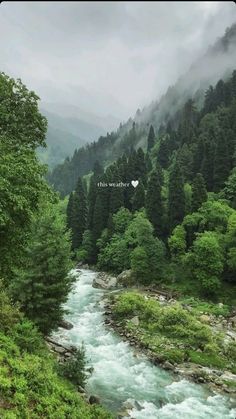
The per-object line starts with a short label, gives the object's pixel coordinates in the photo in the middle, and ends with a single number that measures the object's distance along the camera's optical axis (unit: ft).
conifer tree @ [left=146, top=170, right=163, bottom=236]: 218.38
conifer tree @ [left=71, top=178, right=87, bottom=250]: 265.44
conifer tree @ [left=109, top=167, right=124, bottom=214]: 255.09
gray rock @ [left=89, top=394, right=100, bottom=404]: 68.28
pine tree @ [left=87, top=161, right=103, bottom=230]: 269.64
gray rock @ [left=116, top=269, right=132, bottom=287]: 187.32
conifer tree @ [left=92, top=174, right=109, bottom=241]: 252.50
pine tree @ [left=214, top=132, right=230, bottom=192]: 237.66
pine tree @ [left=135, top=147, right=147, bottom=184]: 287.73
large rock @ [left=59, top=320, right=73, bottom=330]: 113.19
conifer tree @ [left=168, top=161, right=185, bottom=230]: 212.64
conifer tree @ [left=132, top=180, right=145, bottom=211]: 245.04
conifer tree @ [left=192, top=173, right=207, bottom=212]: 206.10
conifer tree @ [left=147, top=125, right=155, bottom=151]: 469.57
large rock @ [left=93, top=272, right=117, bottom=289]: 182.19
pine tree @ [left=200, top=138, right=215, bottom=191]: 246.21
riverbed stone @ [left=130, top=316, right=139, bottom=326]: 118.83
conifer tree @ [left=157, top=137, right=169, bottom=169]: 347.36
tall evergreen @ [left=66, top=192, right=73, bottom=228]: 277.64
